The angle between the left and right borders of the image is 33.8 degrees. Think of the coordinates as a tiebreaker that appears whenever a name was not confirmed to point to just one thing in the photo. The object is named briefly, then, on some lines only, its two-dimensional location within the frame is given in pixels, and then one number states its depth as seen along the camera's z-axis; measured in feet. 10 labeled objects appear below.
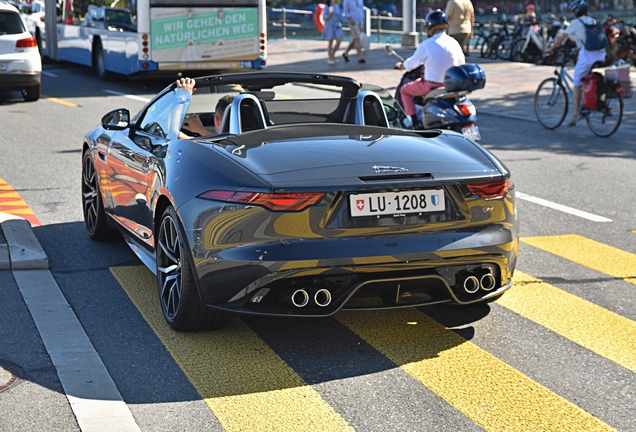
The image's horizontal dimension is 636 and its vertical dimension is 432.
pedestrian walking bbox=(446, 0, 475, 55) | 69.24
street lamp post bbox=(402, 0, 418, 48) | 97.30
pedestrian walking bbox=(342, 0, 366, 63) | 88.58
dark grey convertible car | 15.55
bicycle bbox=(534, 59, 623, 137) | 45.44
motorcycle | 32.60
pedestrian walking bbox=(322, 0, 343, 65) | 88.33
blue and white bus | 66.49
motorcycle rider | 38.04
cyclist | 45.42
